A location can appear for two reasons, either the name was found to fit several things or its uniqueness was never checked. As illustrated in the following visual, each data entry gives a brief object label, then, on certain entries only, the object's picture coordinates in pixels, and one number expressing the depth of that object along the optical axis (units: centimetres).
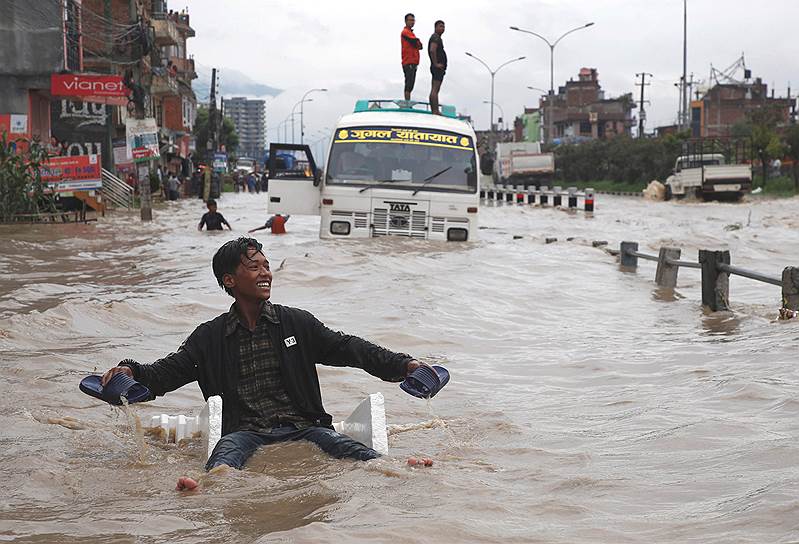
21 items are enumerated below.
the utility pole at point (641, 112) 9200
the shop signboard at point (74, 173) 2430
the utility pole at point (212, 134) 7400
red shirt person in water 2202
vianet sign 2938
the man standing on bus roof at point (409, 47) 1755
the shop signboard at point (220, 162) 6909
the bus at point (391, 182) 1585
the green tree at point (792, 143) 4952
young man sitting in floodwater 508
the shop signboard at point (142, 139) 2747
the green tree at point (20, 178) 2122
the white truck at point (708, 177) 3916
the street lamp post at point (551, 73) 6217
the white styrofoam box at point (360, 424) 511
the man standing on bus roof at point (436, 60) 1791
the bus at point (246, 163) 9981
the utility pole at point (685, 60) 5628
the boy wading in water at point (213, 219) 2180
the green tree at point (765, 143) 4847
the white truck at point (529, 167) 5403
